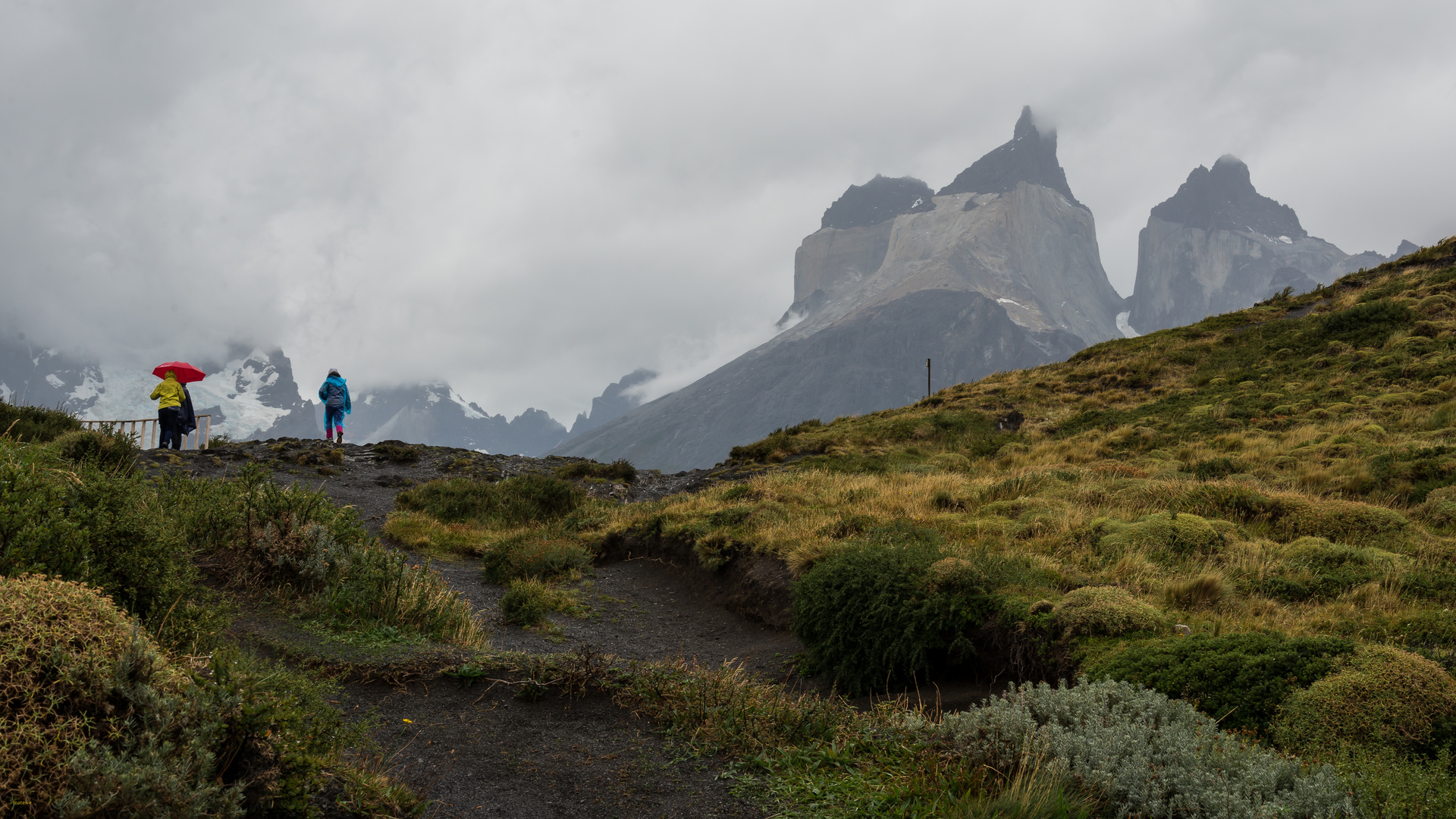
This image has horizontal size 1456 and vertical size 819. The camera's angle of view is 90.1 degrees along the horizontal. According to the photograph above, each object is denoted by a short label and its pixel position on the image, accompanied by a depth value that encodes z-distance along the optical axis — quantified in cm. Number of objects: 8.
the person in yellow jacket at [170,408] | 1872
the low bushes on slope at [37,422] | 1420
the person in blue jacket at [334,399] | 2286
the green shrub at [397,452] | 2228
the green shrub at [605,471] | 2252
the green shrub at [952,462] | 1873
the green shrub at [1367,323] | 2195
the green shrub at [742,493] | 1542
